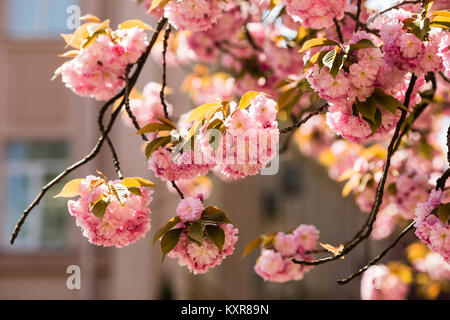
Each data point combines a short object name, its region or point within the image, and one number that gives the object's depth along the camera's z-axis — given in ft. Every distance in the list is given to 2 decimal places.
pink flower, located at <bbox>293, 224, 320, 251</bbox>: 15.44
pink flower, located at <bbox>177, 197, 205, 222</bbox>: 10.90
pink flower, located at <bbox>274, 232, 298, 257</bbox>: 15.40
